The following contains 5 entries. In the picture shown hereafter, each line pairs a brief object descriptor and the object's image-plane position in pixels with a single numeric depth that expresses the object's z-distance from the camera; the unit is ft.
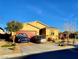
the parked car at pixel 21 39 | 41.34
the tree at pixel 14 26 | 44.66
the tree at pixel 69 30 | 56.47
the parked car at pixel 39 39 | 41.51
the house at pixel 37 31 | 48.21
